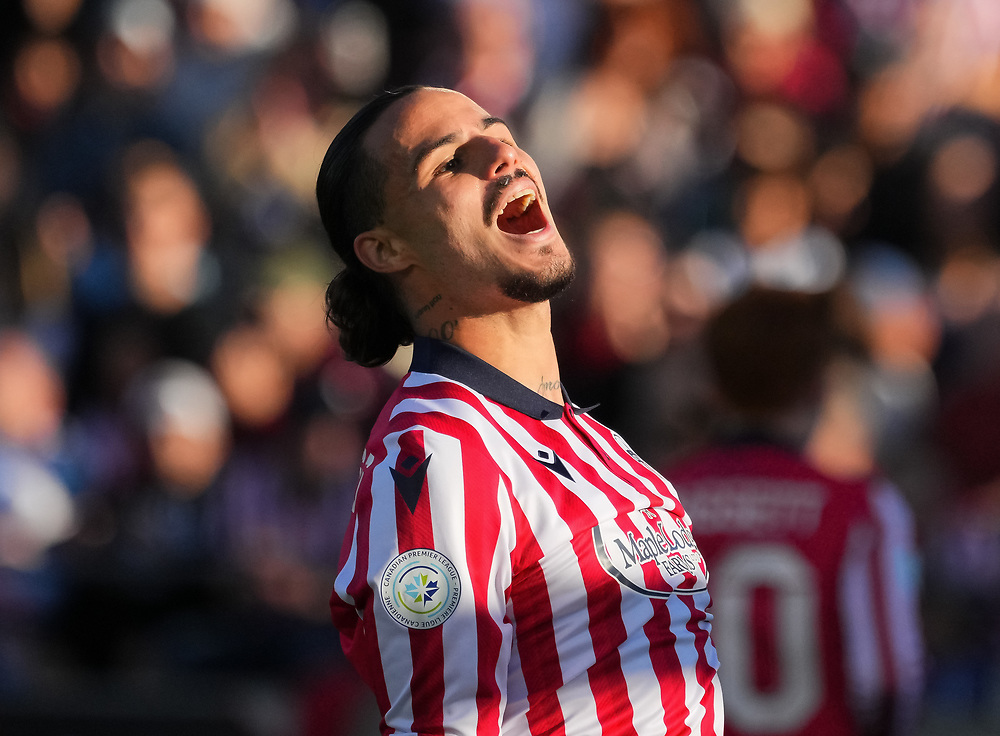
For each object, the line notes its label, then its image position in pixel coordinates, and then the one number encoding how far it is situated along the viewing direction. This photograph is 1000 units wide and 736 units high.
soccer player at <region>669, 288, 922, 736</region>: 14.65
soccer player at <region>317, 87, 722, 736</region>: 14.03
